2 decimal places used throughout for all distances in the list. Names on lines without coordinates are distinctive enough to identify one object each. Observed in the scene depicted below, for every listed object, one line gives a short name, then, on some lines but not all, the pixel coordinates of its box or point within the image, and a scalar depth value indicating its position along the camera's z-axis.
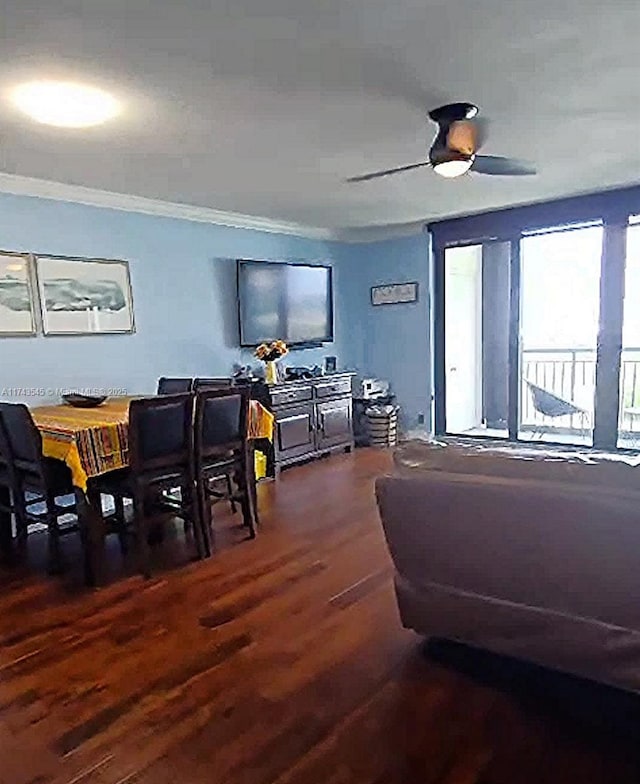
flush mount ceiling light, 2.57
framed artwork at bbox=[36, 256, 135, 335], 4.21
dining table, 3.15
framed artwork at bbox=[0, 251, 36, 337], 3.98
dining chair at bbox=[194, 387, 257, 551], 3.55
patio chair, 6.29
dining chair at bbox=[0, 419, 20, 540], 3.46
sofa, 1.90
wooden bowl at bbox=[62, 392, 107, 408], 4.02
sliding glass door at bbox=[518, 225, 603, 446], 5.84
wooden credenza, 5.46
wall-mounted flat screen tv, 5.62
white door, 6.70
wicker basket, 6.42
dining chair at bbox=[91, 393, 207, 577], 3.25
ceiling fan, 2.95
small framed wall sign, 6.58
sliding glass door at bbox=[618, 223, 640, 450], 5.46
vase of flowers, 5.34
